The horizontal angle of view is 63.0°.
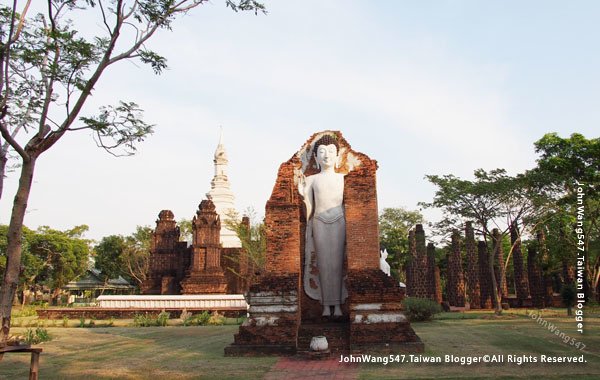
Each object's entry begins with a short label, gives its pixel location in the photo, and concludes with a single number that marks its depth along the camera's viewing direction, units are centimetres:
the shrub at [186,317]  1911
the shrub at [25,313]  2453
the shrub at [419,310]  1845
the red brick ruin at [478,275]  2861
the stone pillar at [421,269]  3002
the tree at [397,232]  4031
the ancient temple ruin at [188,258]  2703
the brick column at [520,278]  2905
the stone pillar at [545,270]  2708
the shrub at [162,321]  1880
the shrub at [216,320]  1916
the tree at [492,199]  2173
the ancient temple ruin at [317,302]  953
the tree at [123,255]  4456
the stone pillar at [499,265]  2719
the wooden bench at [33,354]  602
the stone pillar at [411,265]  3072
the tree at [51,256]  3750
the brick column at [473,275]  2981
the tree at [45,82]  862
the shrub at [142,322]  1873
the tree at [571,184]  2153
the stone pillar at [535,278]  2864
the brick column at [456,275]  3111
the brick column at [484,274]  3086
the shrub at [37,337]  1194
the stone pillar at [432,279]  3102
